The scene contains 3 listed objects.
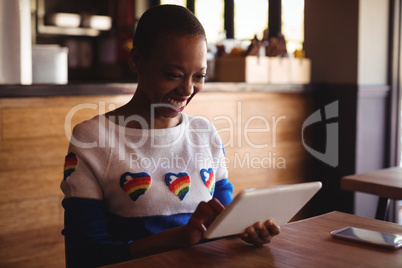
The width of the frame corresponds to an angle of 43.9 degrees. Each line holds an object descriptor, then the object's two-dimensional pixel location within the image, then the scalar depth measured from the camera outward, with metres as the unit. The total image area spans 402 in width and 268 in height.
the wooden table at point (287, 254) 0.89
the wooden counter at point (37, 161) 2.08
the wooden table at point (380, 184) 1.63
